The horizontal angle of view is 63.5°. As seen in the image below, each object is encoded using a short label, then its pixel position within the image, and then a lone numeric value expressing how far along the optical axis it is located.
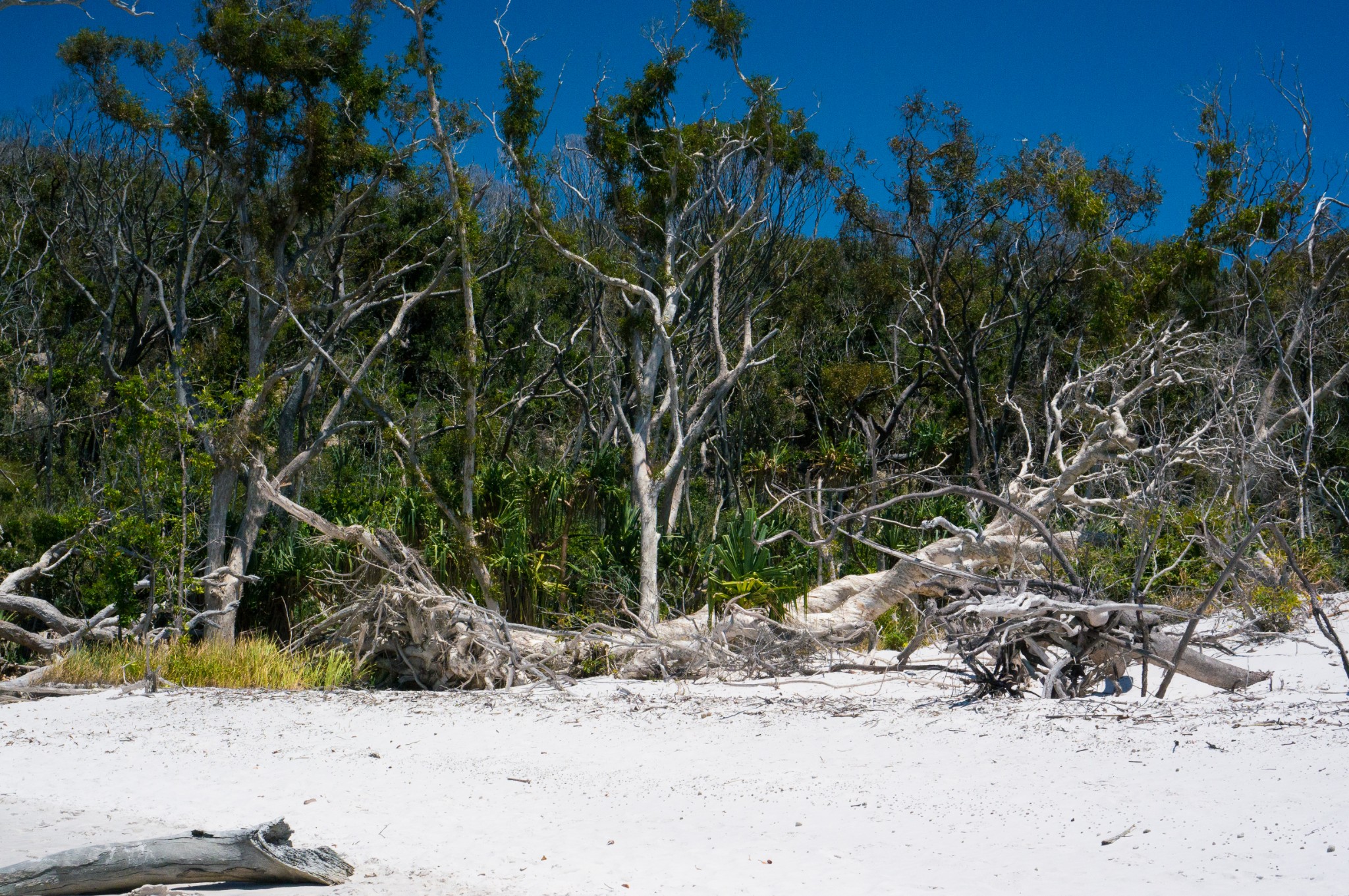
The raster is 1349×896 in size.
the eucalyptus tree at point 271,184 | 14.37
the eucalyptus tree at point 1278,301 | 13.26
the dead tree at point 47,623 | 12.04
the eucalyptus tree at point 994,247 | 17.61
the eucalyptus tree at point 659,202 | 14.90
